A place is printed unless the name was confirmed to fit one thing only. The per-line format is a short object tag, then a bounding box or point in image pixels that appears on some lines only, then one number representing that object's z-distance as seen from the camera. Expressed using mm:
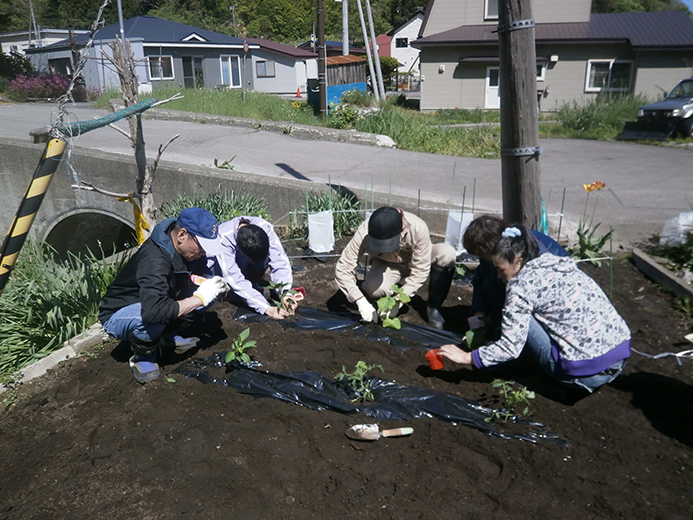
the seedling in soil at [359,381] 3369
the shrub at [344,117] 14359
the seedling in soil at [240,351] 3602
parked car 14234
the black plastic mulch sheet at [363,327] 4062
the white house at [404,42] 48094
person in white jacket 4359
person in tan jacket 4258
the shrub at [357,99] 20047
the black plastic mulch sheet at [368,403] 3104
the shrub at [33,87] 25016
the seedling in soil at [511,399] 3127
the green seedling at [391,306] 4082
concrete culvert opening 9617
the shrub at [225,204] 6289
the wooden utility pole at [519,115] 3738
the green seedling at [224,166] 7556
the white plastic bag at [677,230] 5062
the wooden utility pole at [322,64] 15911
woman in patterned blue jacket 3072
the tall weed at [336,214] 6116
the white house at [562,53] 20797
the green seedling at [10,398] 3636
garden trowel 2977
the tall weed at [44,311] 4191
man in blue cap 3469
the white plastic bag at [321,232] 5664
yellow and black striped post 3043
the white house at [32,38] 38278
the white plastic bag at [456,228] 5355
